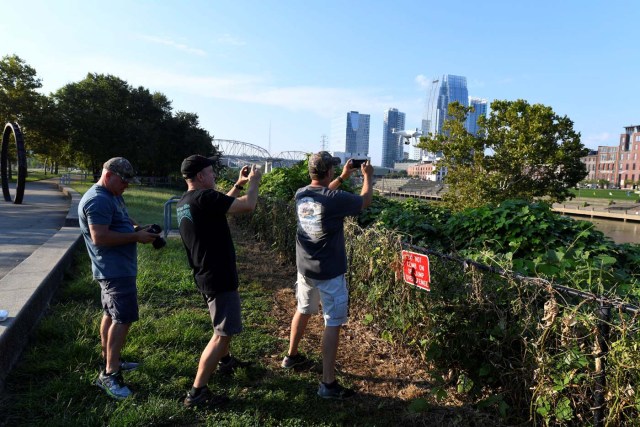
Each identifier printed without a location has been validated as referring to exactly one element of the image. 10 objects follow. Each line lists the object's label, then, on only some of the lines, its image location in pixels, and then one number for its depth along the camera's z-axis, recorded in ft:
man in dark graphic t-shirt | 9.78
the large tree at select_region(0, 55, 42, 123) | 108.37
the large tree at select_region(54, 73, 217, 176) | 113.50
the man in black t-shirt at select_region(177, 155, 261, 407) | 9.02
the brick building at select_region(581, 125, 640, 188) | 338.75
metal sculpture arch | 45.62
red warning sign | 10.11
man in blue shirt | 9.39
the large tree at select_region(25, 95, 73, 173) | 110.01
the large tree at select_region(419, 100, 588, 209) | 81.15
